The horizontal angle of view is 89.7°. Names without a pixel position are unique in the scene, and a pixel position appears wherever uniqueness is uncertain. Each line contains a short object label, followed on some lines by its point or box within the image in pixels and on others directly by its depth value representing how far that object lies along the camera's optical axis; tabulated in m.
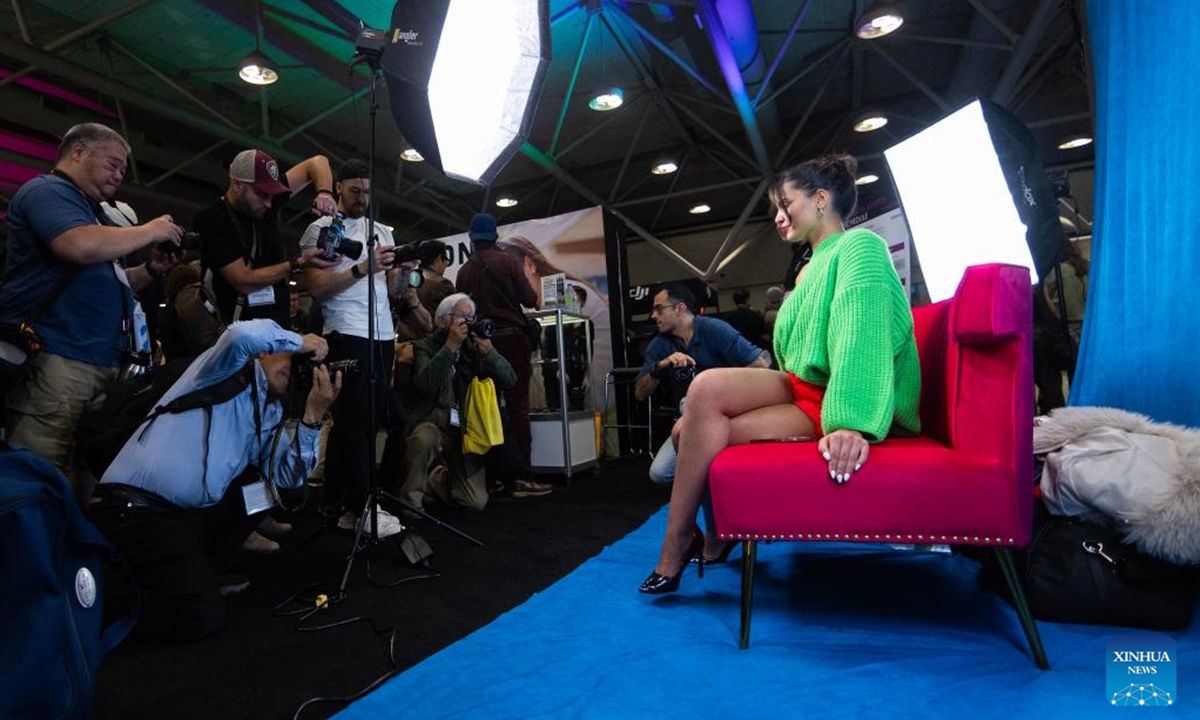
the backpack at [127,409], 1.75
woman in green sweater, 1.37
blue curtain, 1.68
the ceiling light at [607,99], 5.55
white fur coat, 1.22
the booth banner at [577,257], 5.98
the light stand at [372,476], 2.00
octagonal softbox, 2.22
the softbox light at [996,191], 2.19
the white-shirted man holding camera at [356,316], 2.31
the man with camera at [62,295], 1.73
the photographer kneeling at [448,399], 3.00
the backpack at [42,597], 0.80
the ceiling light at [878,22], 4.56
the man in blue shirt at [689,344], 3.31
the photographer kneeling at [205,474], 1.61
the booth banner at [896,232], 3.08
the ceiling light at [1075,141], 7.72
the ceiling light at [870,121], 6.75
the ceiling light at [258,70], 4.60
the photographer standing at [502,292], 3.79
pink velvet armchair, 1.22
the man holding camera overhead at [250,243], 2.11
